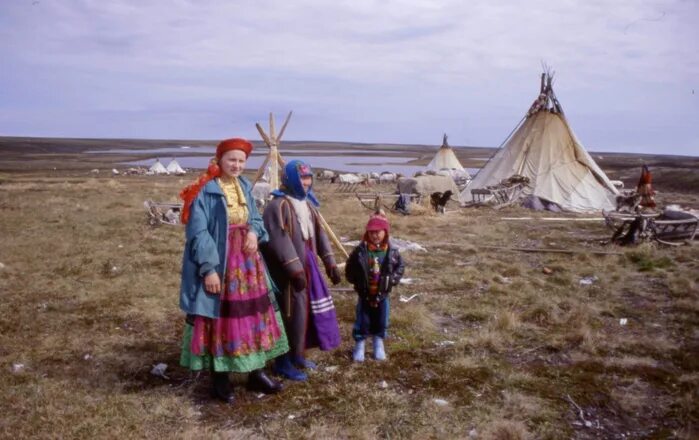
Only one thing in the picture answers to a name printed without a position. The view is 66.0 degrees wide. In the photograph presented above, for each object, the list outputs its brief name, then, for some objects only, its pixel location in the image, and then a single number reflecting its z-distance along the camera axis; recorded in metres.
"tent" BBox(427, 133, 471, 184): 34.66
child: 4.49
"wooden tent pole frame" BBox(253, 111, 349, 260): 8.30
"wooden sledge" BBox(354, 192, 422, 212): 17.44
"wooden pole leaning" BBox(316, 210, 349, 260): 6.56
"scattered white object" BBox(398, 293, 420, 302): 6.76
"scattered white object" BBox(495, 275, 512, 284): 7.72
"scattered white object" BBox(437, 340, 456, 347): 5.22
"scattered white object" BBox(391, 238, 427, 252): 9.98
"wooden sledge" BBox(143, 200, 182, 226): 13.15
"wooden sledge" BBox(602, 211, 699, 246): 10.44
